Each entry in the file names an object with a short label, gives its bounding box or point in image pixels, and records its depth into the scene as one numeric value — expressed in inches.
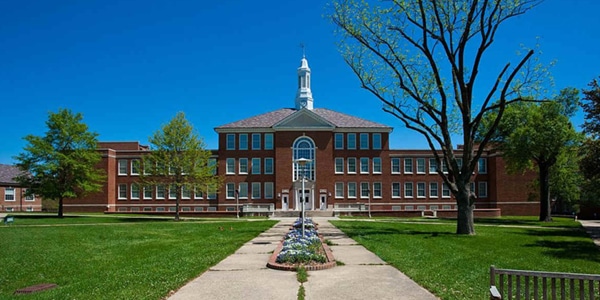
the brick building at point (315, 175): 2150.6
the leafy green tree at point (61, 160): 1661.5
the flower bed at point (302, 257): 458.4
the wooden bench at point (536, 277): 244.5
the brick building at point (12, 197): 2413.9
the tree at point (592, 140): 901.8
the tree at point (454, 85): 907.4
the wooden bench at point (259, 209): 1988.7
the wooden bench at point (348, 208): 1982.0
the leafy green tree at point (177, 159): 1582.2
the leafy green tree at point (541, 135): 1396.4
